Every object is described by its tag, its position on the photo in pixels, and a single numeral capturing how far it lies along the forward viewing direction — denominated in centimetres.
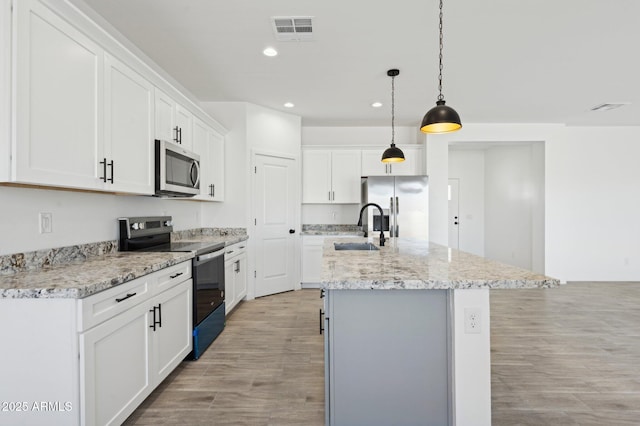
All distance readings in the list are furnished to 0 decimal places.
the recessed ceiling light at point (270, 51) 302
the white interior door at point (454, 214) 721
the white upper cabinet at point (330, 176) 541
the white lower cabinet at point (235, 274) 357
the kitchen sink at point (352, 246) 297
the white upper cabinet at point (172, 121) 271
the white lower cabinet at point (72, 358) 138
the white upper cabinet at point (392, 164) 541
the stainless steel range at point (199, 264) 264
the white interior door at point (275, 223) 462
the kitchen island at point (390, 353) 158
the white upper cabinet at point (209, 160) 360
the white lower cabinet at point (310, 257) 512
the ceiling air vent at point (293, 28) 256
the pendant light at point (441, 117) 212
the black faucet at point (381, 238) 289
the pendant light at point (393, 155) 370
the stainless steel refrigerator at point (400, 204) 492
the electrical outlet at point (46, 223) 192
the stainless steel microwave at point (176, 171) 262
